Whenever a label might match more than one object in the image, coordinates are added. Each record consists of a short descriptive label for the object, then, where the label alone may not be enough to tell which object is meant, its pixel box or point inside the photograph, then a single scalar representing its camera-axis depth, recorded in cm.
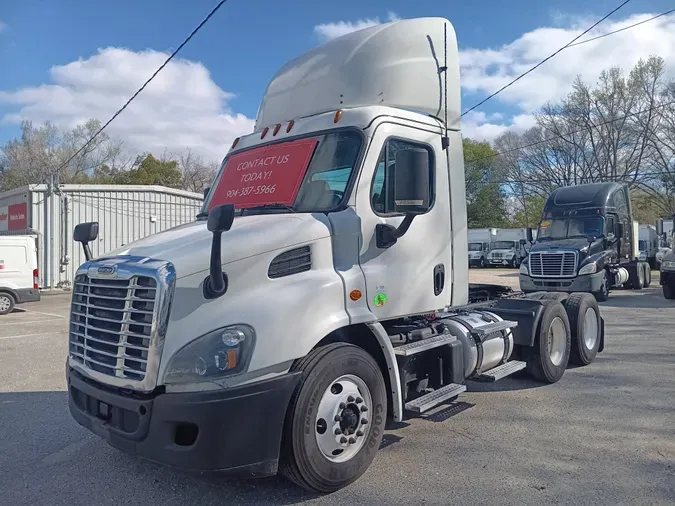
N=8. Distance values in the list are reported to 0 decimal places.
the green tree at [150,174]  4934
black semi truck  1744
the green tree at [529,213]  5519
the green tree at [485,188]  5200
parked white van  1695
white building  2464
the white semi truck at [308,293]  354
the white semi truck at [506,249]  4262
